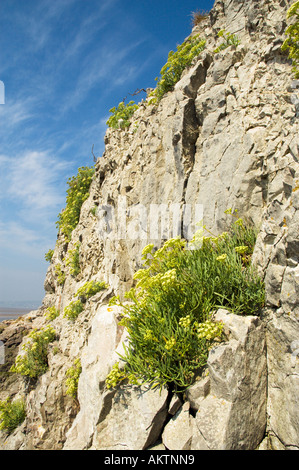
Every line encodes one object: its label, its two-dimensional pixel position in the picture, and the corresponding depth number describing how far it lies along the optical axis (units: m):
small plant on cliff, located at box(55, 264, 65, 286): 12.41
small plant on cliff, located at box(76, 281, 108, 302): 8.46
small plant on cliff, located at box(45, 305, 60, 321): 11.58
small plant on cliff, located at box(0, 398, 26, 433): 8.22
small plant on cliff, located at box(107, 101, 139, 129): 11.61
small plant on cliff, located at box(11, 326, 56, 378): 8.56
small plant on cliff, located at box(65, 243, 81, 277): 11.16
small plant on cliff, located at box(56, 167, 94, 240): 13.62
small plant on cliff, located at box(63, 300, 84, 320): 8.70
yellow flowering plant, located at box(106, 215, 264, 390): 3.54
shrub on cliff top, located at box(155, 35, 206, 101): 8.10
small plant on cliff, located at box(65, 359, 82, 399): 6.55
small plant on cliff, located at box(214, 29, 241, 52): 6.77
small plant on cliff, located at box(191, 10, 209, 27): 9.61
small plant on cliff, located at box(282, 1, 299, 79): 4.39
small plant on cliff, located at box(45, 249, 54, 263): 16.26
